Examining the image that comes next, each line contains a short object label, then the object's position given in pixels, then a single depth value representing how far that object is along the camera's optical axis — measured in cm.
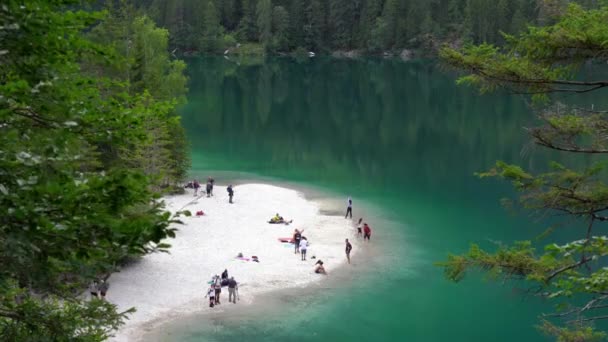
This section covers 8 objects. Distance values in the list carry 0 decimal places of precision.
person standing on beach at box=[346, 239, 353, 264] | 3631
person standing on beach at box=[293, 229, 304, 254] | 3700
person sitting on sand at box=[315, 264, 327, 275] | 3412
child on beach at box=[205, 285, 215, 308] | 2914
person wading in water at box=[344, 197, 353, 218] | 4484
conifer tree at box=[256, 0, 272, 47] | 15638
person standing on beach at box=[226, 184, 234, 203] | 4644
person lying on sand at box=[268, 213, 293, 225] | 4264
